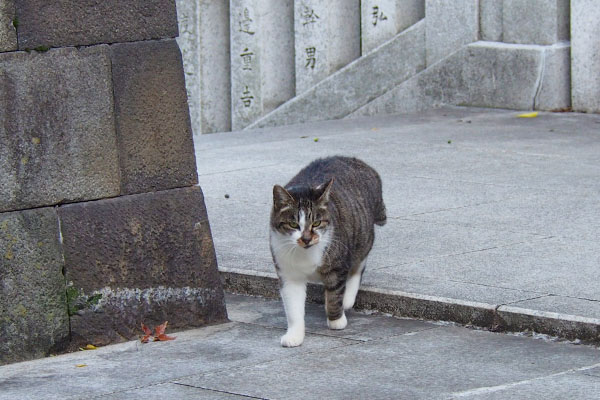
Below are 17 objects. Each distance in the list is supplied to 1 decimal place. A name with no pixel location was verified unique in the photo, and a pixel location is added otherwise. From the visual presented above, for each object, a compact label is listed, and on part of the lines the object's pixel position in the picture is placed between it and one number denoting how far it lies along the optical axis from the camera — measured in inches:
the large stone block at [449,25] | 490.9
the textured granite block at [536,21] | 460.8
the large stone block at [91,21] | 201.3
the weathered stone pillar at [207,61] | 582.9
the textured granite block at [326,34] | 529.3
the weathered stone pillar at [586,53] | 447.8
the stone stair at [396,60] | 462.6
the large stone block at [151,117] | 211.0
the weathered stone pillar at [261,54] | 554.9
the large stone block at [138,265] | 208.1
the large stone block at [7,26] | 198.4
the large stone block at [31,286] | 200.8
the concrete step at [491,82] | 462.3
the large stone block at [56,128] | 201.0
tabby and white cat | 203.5
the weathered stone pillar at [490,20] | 482.6
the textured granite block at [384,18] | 513.3
